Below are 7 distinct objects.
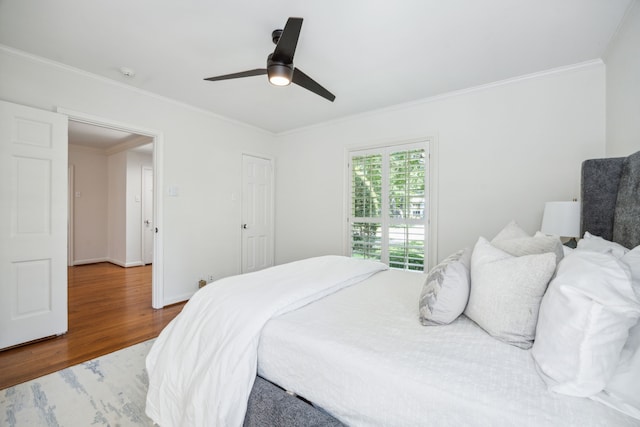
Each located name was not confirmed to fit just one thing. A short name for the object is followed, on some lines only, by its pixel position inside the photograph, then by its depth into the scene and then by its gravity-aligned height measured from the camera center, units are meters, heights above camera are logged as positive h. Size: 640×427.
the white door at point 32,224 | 2.30 -0.09
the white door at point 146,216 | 5.92 -0.06
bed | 0.79 -0.50
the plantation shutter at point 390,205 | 3.41 +0.11
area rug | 1.58 -1.13
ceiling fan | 1.62 +1.03
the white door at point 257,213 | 4.32 +0.00
